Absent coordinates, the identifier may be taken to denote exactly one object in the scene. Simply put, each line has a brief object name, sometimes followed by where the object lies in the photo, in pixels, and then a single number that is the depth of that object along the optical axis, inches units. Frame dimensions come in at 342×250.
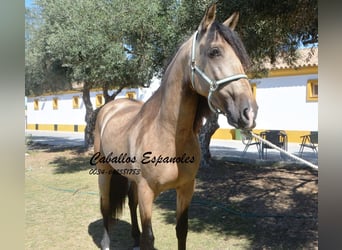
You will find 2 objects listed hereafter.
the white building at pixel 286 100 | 385.4
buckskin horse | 53.9
